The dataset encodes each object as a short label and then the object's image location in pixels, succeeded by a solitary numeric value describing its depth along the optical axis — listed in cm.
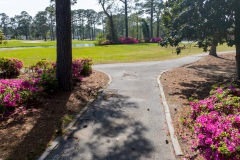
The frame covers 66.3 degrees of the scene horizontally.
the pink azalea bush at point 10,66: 970
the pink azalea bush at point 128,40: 4579
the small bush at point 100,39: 4224
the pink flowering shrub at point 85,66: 1062
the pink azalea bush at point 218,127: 324
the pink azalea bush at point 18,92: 538
